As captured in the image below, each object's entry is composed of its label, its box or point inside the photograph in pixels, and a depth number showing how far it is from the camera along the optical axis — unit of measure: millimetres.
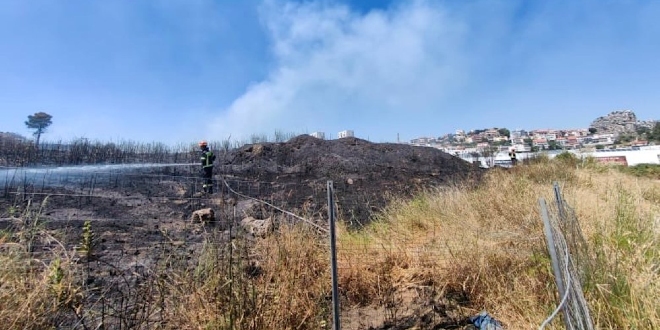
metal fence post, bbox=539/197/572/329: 1929
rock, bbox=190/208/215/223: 6324
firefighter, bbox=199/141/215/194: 10289
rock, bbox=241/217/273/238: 4922
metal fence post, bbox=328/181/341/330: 2490
